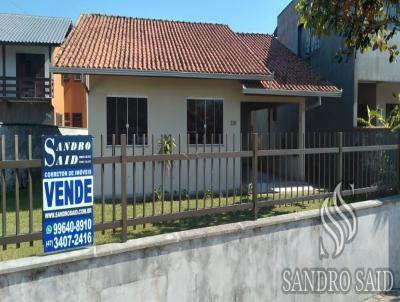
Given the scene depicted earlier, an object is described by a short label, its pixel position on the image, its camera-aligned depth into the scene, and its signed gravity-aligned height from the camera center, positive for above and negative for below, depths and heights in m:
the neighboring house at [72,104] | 25.33 +2.93
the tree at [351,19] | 6.41 +2.15
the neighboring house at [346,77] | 12.27 +2.22
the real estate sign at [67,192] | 3.45 -0.40
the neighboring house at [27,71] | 20.31 +4.19
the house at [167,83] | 10.70 +1.88
